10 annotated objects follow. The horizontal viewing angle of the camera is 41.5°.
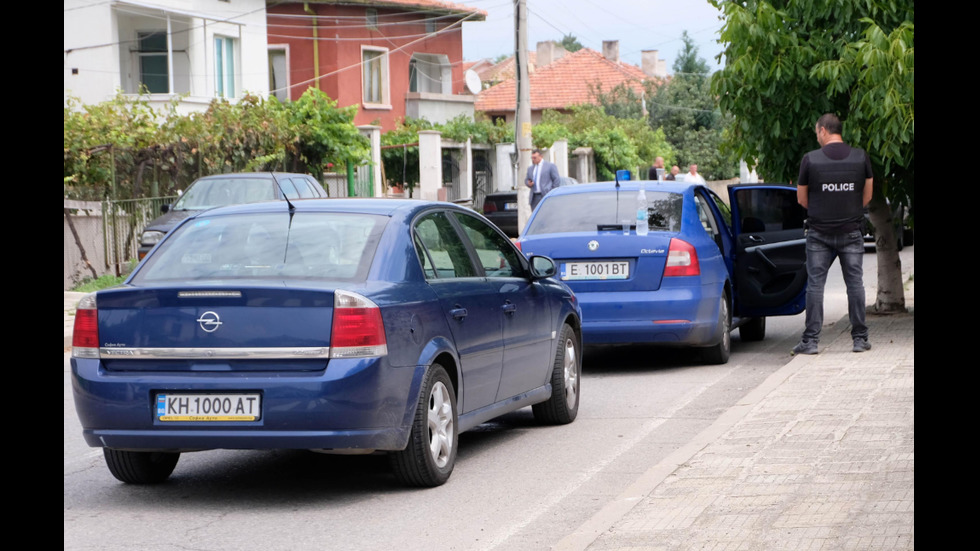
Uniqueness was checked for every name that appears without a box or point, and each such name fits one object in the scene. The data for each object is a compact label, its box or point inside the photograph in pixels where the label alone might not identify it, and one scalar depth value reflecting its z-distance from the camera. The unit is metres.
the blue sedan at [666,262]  10.79
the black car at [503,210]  34.28
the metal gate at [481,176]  41.66
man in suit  25.42
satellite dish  46.00
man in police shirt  10.89
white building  31.09
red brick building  40.94
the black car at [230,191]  20.31
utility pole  25.16
